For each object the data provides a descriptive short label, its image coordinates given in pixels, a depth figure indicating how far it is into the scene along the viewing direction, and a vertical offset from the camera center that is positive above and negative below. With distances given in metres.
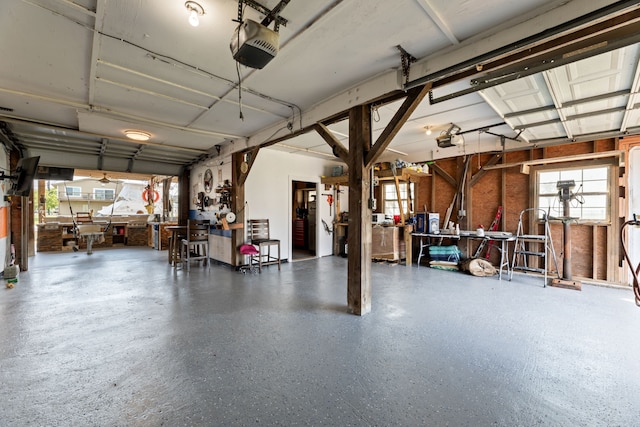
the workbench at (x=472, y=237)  5.18 -0.51
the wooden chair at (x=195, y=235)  5.62 -0.46
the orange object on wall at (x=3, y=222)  4.87 -0.15
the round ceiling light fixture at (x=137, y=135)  4.81 +1.40
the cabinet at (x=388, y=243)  6.37 -0.74
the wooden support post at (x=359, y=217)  3.23 -0.06
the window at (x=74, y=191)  14.11 +1.15
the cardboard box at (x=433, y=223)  6.17 -0.25
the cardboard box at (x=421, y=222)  6.23 -0.23
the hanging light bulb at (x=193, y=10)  1.95 +1.48
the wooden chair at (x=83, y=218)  8.81 -0.16
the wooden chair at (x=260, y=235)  5.71 -0.49
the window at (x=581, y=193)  4.89 +0.35
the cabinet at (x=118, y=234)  9.57 -0.73
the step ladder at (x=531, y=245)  5.02 -0.68
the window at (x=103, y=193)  14.41 +1.06
